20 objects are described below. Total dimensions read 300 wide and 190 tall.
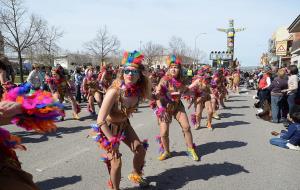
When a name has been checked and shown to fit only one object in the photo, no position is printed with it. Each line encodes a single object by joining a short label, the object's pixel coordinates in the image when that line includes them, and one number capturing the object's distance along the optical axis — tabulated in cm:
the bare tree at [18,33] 2483
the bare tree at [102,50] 4741
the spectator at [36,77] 1005
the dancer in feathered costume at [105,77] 1080
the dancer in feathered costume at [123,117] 368
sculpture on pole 6731
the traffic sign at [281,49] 1580
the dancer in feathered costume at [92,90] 1040
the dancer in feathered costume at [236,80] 2124
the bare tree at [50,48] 2937
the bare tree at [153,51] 6041
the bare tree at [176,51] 5620
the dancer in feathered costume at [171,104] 552
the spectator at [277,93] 990
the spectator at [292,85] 943
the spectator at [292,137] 656
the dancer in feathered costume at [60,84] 969
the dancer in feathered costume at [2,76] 748
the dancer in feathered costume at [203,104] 880
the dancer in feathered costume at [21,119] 214
